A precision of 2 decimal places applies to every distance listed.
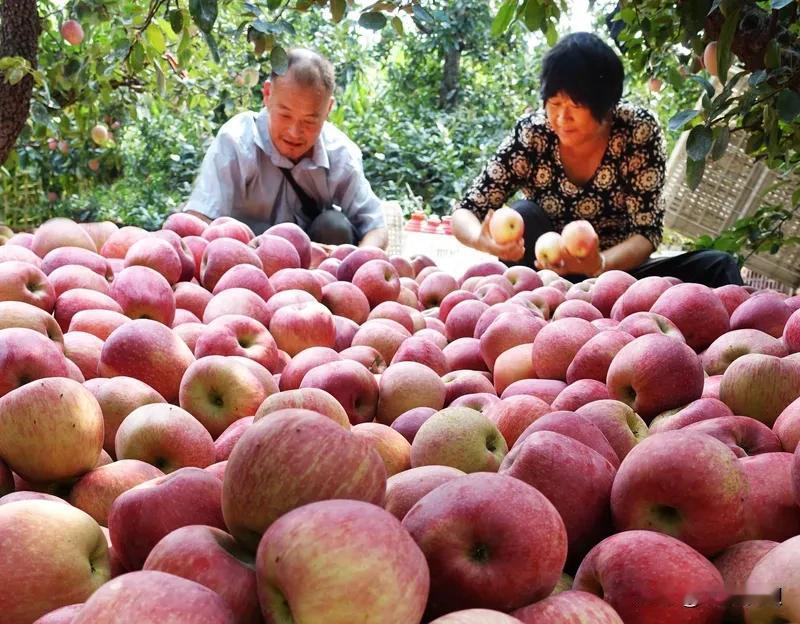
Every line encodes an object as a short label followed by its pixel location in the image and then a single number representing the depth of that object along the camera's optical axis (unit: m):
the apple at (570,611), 0.83
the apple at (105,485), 1.24
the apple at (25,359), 1.50
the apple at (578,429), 1.23
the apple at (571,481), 1.06
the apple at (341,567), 0.74
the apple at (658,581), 0.88
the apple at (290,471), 0.89
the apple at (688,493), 1.01
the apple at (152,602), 0.73
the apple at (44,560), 0.92
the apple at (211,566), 0.84
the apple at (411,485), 1.05
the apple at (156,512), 0.98
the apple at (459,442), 1.29
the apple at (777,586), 0.86
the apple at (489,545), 0.87
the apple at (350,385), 1.68
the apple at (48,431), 1.25
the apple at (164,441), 1.36
